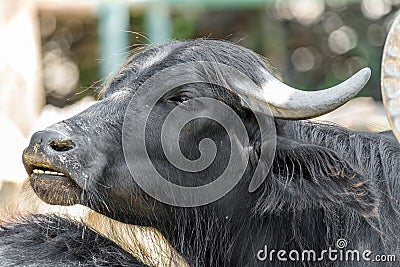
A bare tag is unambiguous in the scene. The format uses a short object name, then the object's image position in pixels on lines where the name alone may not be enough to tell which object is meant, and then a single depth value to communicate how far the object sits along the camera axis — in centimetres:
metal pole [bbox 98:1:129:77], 1859
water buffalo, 837
